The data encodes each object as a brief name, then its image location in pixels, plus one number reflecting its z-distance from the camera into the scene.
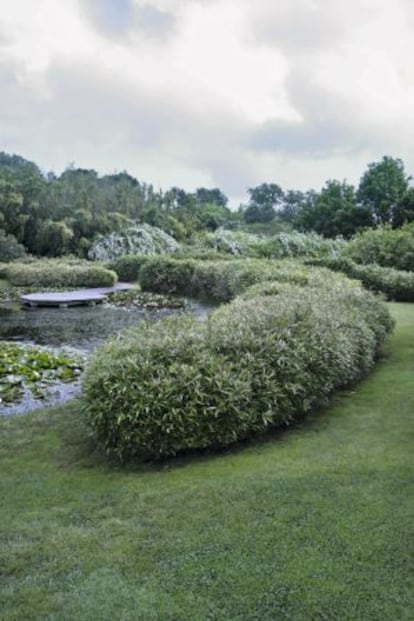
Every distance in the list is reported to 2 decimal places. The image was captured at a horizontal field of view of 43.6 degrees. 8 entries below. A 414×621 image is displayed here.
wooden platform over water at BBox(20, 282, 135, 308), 11.64
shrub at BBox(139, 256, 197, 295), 14.01
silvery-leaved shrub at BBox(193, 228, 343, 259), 19.45
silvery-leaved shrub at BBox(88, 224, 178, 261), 21.08
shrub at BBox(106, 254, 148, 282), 16.53
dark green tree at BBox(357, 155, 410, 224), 29.58
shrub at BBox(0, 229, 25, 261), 18.88
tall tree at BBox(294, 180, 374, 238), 29.70
